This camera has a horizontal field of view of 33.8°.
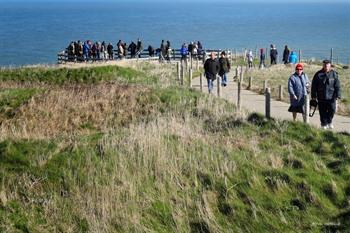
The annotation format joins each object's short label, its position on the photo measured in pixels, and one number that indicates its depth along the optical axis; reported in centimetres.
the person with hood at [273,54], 4259
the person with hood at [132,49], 4219
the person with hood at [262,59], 4164
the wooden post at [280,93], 2228
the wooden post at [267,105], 1534
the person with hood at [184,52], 4097
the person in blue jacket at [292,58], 4084
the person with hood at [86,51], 3956
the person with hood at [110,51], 4044
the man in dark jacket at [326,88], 1393
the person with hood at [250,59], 4166
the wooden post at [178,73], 2734
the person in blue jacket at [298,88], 1453
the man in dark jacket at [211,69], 2188
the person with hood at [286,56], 4256
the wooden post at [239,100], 1760
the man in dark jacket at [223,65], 2412
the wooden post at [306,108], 1459
